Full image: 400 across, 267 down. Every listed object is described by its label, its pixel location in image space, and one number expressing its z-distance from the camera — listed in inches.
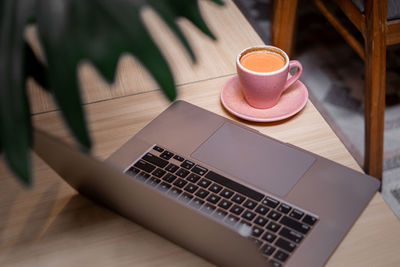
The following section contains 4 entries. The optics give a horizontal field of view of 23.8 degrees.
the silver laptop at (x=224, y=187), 51.4
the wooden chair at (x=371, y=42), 74.5
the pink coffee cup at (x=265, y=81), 60.3
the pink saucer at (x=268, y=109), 61.6
